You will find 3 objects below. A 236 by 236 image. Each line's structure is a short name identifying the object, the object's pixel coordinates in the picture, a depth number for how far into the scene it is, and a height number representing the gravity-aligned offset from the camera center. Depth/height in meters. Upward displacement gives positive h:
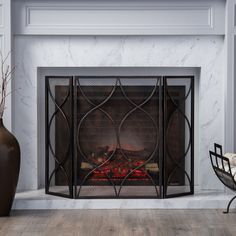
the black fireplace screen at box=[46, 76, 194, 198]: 4.36 -0.13
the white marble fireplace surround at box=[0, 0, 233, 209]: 4.49 +0.54
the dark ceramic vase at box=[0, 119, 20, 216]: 3.99 -0.35
